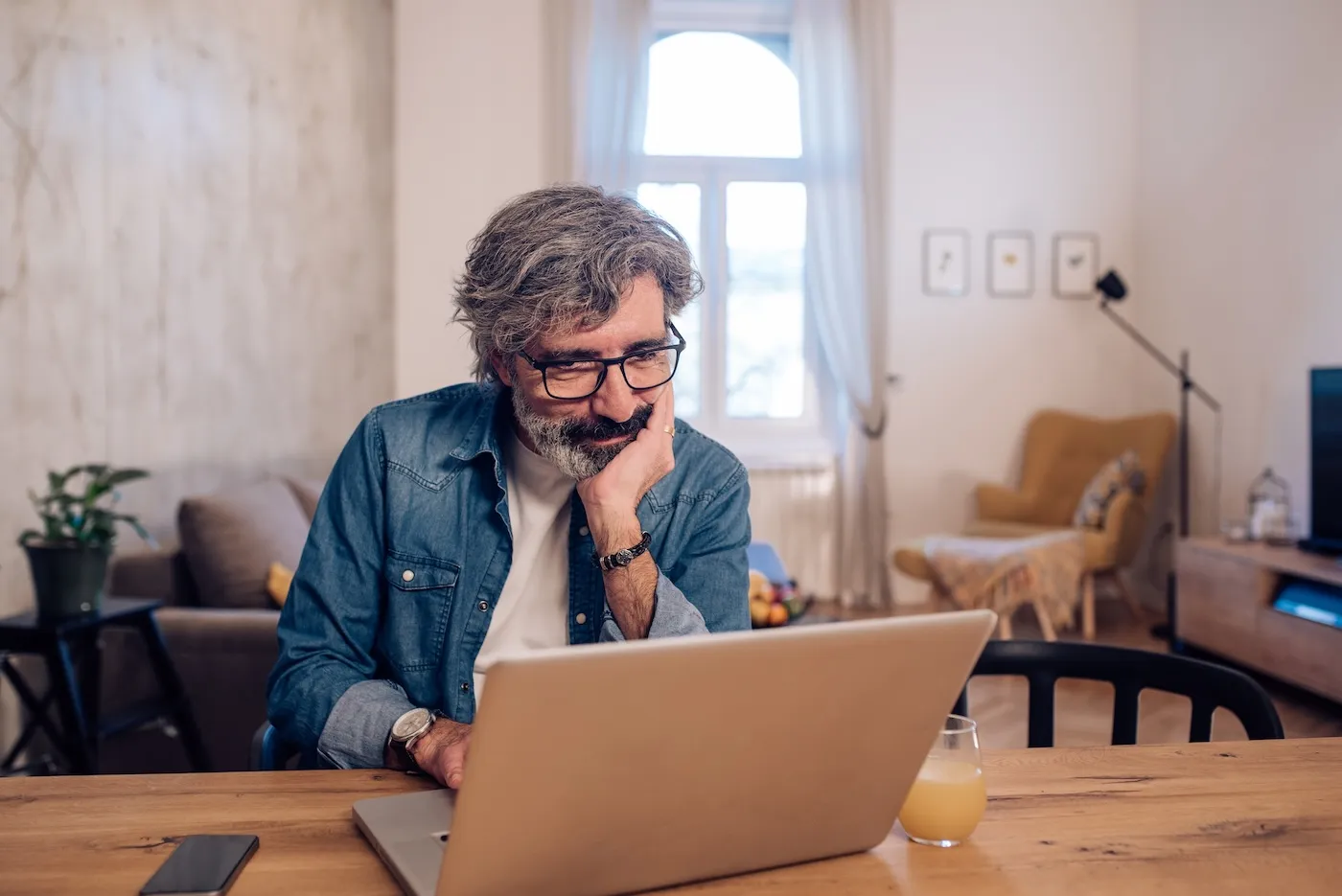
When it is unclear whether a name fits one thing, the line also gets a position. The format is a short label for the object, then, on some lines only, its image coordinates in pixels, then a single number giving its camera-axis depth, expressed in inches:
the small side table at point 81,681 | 83.5
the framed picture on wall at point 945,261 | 216.2
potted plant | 86.3
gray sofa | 92.5
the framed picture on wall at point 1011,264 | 216.8
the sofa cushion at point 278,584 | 100.2
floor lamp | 171.0
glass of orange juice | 32.0
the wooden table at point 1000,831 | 29.5
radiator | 216.5
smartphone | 27.9
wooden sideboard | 129.7
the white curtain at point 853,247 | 211.6
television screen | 142.5
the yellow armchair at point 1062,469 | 188.5
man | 47.0
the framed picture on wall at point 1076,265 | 218.1
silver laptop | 24.0
